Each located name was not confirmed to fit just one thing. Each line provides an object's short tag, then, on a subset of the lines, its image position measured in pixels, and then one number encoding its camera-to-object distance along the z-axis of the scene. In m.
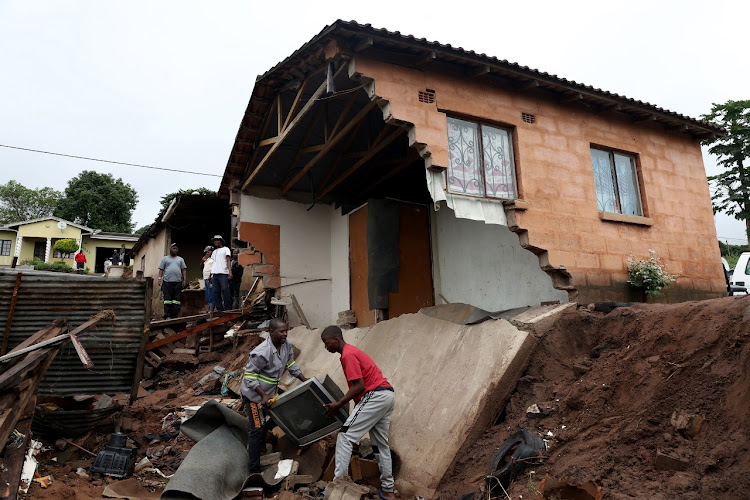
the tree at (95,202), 34.41
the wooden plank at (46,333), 5.32
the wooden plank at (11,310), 5.73
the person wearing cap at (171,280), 10.61
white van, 13.15
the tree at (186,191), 28.67
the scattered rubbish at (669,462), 3.52
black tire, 4.13
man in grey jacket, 5.25
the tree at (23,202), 40.12
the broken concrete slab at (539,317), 5.55
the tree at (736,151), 19.64
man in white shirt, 10.52
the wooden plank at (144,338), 6.32
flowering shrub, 7.57
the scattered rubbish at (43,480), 4.67
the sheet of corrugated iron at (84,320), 5.80
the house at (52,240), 31.31
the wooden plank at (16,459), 3.92
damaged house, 6.98
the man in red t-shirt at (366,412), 4.71
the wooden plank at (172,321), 9.86
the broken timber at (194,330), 9.63
